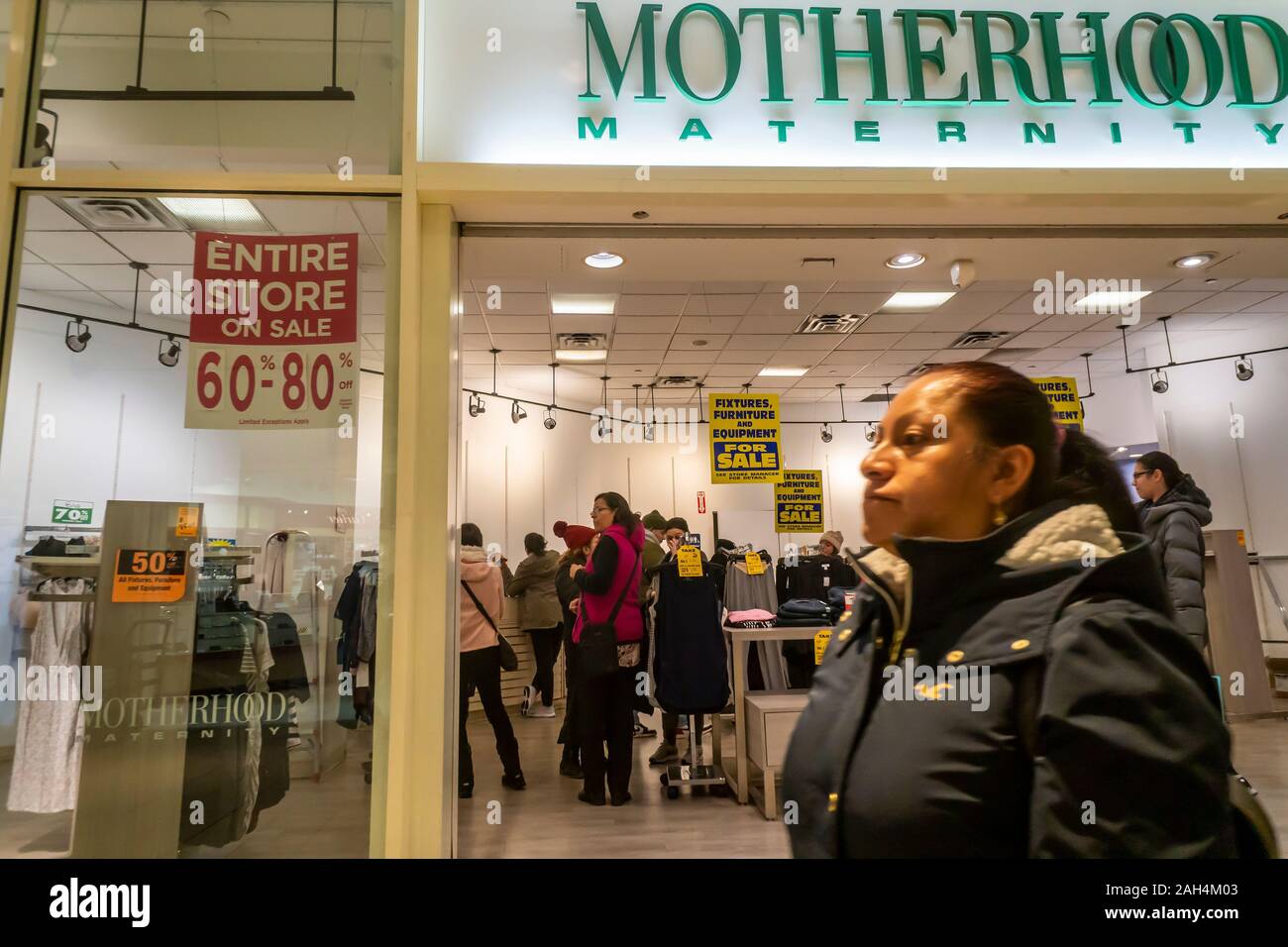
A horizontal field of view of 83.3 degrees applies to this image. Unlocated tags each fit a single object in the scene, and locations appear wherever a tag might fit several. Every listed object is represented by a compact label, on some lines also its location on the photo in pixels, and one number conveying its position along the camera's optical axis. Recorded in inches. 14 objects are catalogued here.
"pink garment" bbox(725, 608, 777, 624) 165.0
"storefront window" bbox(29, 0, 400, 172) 102.7
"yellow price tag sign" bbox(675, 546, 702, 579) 162.2
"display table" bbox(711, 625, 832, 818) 154.6
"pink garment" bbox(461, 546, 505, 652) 162.4
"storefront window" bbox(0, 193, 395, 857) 95.3
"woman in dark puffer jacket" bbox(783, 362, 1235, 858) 45.0
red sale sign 97.6
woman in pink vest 155.5
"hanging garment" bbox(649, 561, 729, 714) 158.6
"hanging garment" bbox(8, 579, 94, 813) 91.9
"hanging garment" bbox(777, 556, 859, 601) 277.3
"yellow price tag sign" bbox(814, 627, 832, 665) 148.4
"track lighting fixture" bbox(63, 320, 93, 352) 115.5
